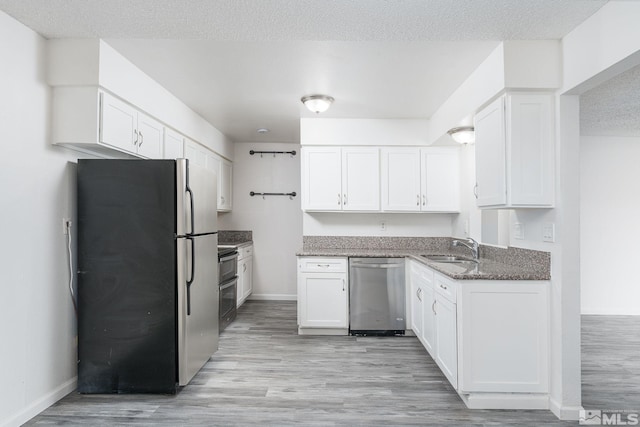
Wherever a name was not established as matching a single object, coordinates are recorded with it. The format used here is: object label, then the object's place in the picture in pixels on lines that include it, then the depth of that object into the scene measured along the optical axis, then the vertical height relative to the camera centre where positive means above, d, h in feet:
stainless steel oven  13.25 -2.52
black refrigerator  8.75 -1.40
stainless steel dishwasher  13.34 -2.63
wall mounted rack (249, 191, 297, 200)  19.11 +1.01
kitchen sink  12.97 -1.53
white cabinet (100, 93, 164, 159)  8.70 +2.17
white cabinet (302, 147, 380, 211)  14.66 +1.39
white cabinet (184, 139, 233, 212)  13.83 +2.06
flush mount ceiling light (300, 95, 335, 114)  11.75 +3.49
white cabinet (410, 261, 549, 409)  8.21 -2.80
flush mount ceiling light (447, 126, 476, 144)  12.08 +2.60
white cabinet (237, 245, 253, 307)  16.57 -2.70
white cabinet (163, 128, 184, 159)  11.73 +2.23
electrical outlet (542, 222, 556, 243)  8.18 -0.39
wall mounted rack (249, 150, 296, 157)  19.12 +3.11
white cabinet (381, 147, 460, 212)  14.64 +1.39
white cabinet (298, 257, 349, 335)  13.43 -2.89
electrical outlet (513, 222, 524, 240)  9.39 -0.41
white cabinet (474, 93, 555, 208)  8.24 +1.38
